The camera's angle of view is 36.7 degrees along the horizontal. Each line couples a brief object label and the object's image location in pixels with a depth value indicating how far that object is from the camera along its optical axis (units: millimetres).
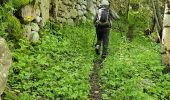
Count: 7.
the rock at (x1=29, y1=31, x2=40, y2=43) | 7326
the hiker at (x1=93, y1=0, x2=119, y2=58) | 7947
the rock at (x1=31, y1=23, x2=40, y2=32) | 7631
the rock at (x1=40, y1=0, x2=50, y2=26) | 8727
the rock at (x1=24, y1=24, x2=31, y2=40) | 7134
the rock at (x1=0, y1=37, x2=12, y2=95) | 3928
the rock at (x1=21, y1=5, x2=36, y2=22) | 7195
